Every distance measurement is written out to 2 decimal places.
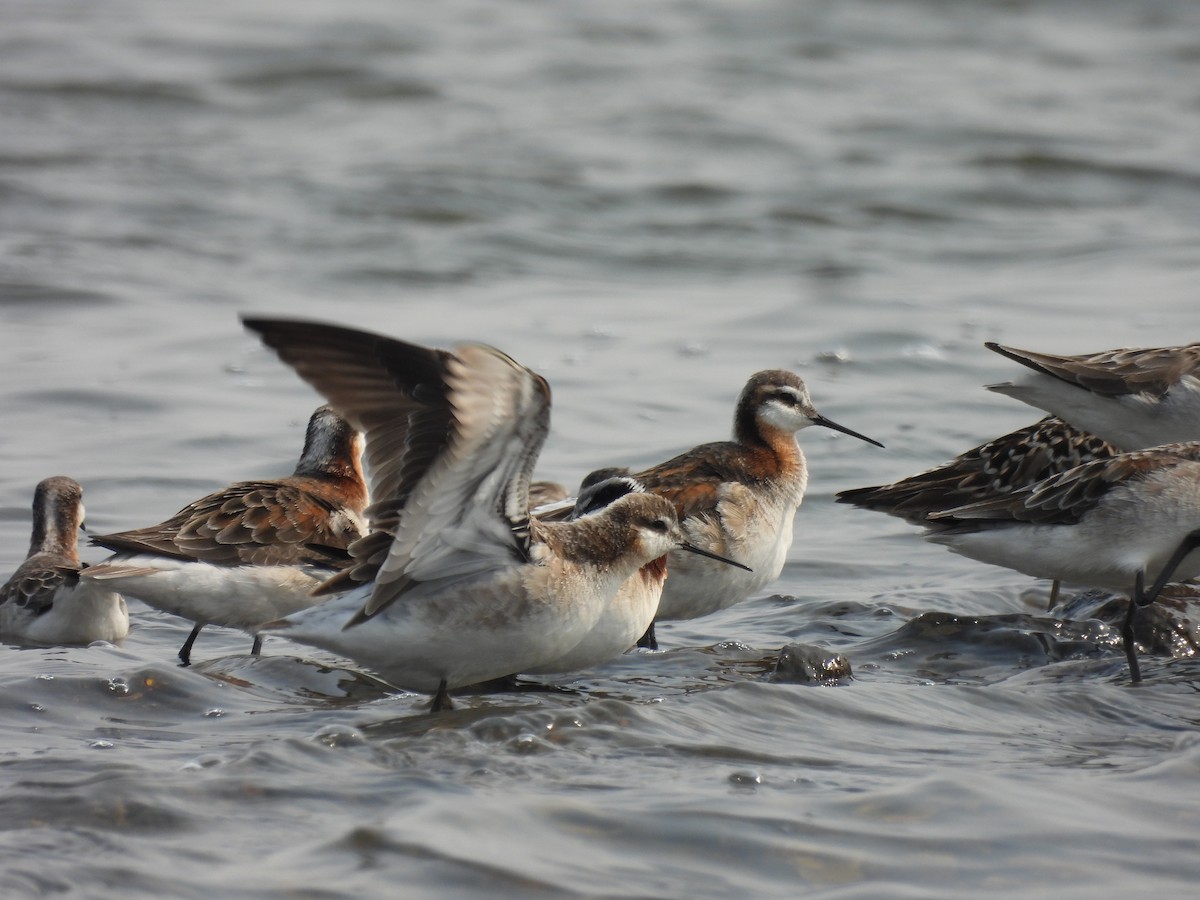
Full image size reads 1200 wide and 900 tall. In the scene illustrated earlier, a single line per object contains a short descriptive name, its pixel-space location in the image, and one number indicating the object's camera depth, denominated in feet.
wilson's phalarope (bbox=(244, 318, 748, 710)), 38.32
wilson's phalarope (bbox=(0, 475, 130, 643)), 50.62
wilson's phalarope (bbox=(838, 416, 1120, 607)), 59.57
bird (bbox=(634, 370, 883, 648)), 53.72
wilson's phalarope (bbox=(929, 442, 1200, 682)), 51.19
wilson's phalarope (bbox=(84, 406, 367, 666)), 50.06
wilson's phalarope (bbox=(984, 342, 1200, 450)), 60.23
